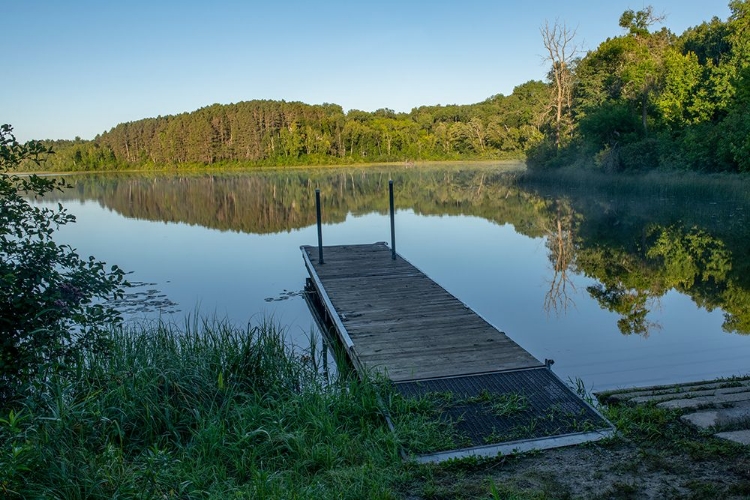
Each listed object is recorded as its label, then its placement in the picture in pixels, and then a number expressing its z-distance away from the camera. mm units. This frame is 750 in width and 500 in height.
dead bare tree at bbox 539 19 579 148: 33312
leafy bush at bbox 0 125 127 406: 4270
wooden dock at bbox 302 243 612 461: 4086
